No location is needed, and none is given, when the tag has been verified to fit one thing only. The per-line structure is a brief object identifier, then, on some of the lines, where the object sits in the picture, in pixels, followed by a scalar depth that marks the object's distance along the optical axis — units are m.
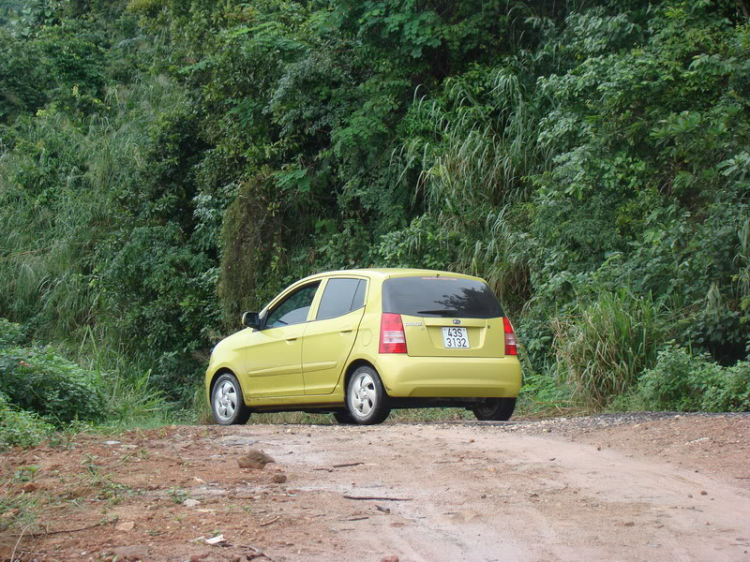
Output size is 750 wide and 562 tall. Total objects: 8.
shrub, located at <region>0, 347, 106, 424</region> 20.64
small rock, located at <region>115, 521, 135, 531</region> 9.30
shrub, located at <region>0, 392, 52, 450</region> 15.15
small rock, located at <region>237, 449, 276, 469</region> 12.92
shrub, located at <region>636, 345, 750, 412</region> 19.73
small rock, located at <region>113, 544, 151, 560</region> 8.40
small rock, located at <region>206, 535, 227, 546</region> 8.81
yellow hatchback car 18.34
